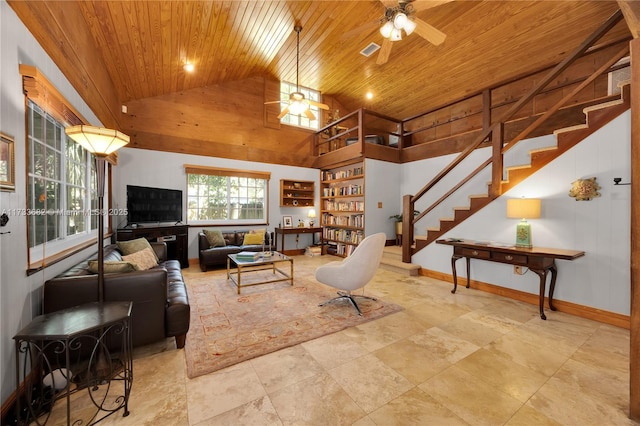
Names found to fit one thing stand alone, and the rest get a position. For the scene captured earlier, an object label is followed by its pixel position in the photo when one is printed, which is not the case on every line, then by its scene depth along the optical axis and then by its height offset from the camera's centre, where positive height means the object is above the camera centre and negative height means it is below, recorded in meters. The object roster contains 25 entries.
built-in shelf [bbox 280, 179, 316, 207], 6.52 +0.48
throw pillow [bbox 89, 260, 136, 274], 2.07 -0.46
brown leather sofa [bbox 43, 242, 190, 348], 1.81 -0.64
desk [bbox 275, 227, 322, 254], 6.14 -0.49
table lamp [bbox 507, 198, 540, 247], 3.02 -0.03
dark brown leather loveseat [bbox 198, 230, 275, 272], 4.89 -0.72
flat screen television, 4.59 +0.13
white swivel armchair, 2.88 -0.67
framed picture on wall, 1.44 +0.28
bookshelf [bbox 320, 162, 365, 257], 5.83 +0.07
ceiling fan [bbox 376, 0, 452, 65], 2.72 +2.13
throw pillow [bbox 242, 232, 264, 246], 5.46 -0.60
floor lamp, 1.73 +0.48
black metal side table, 1.33 -1.02
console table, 2.79 -0.55
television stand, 4.41 -0.45
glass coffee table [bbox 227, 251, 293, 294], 3.70 -1.05
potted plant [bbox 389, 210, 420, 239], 5.70 -0.25
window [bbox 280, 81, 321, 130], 6.78 +2.83
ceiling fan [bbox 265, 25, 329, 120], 4.40 +1.90
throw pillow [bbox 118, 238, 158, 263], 3.41 -0.47
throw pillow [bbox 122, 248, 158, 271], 3.15 -0.60
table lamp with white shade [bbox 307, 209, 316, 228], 6.52 -0.13
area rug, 2.16 -1.17
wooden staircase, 2.73 +0.74
